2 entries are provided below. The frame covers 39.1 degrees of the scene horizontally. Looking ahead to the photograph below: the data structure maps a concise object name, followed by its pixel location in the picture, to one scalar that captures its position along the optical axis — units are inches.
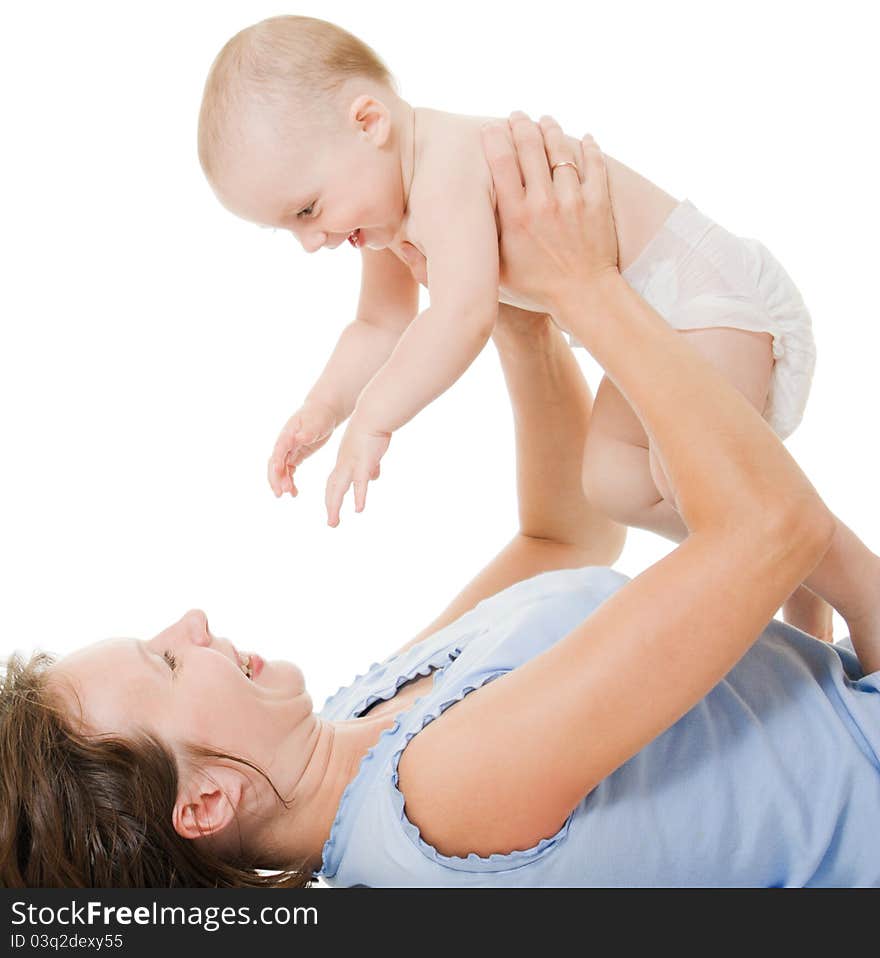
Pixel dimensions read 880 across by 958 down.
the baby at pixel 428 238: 59.7
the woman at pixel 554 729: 49.3
